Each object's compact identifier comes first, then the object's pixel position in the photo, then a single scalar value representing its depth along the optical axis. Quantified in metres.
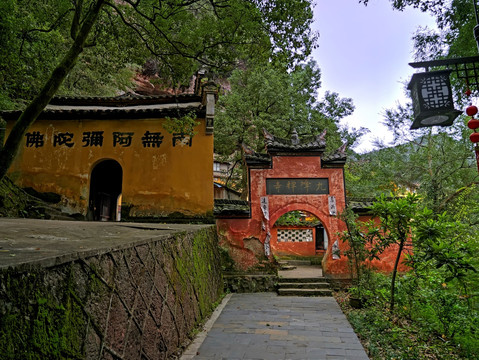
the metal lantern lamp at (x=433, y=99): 4.67
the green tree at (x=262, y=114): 15.73
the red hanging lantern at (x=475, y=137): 4.40
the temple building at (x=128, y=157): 9.26
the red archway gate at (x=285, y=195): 9.74
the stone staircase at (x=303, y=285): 9.13
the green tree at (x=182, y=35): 6.41
